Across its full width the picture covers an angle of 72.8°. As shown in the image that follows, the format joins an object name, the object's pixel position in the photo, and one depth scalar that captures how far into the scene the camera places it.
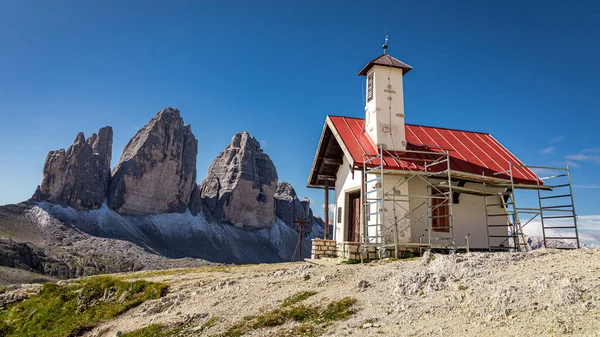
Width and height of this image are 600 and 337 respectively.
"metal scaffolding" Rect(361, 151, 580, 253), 17.02
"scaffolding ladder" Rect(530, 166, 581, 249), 18.33
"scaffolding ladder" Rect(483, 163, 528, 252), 18.67
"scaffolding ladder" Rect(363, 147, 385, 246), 16.77
